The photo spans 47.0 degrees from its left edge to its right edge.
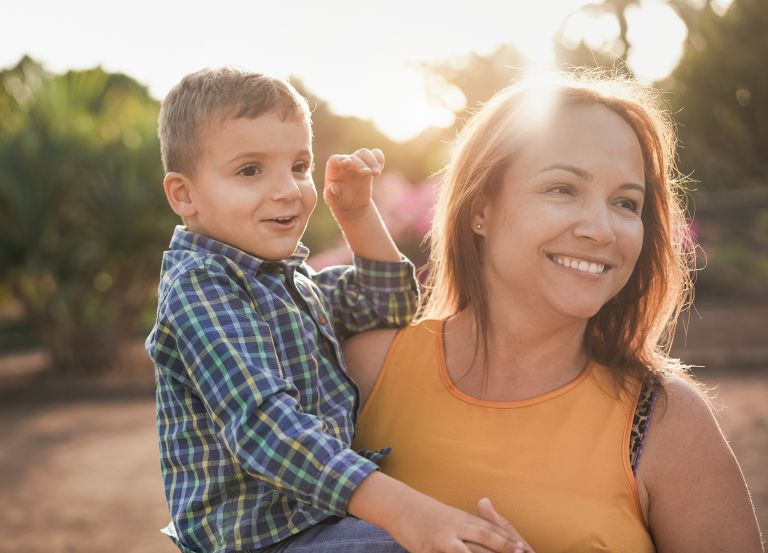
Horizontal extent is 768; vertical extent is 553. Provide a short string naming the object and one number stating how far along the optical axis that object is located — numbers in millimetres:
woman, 1835
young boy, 1633
